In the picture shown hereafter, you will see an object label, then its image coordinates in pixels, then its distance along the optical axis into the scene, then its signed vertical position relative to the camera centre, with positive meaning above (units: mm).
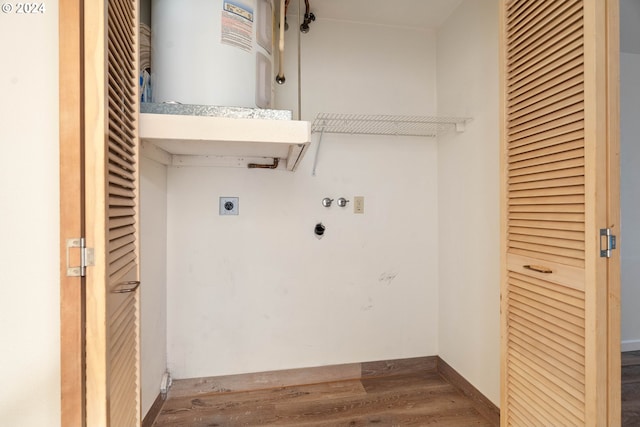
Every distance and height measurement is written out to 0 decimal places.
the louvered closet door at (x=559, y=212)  951 +0
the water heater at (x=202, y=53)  1240 +643
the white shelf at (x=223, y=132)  1170 +315
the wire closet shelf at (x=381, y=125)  1982 +575
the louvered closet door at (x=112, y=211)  801 +5
